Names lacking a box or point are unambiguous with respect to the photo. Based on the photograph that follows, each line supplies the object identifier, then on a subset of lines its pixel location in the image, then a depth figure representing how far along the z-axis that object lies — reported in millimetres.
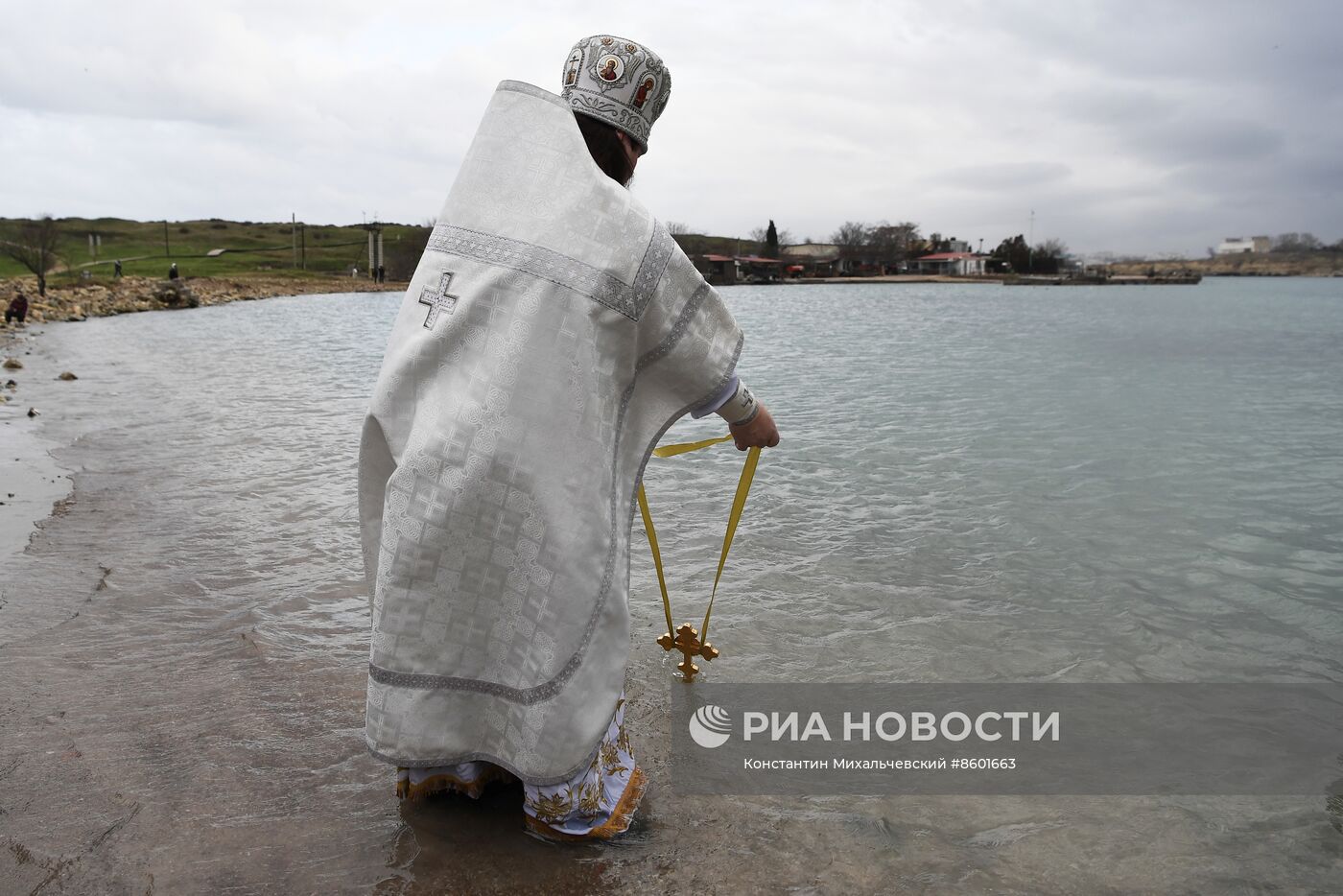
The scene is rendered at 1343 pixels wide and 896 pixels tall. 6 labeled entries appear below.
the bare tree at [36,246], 35625
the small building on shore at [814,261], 137675
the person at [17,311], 25656
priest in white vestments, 2346
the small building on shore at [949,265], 147750
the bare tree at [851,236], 147000
